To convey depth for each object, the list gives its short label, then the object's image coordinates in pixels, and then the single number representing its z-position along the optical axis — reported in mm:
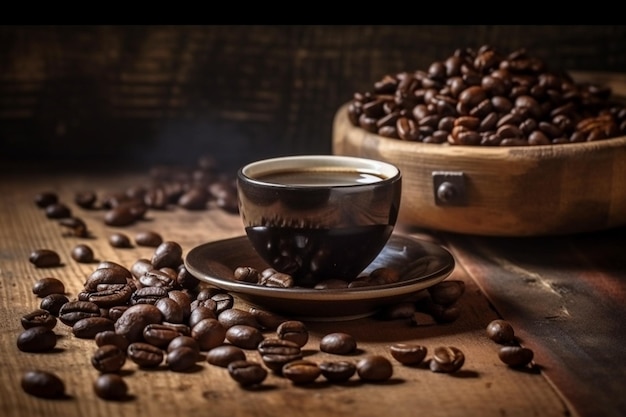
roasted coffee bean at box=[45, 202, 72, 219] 670
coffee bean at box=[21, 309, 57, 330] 472
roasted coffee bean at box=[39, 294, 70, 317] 493
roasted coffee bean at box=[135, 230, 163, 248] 614
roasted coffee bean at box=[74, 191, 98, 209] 698
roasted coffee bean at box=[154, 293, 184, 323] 471
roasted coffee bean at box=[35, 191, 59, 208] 696
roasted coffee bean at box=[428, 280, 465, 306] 495
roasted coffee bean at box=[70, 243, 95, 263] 582
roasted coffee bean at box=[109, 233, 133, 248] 613
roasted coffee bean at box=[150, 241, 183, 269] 542
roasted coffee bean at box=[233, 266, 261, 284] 490
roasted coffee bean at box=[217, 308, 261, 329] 468
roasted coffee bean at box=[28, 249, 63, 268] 575
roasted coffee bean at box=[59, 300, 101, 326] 476
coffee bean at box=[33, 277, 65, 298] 520
